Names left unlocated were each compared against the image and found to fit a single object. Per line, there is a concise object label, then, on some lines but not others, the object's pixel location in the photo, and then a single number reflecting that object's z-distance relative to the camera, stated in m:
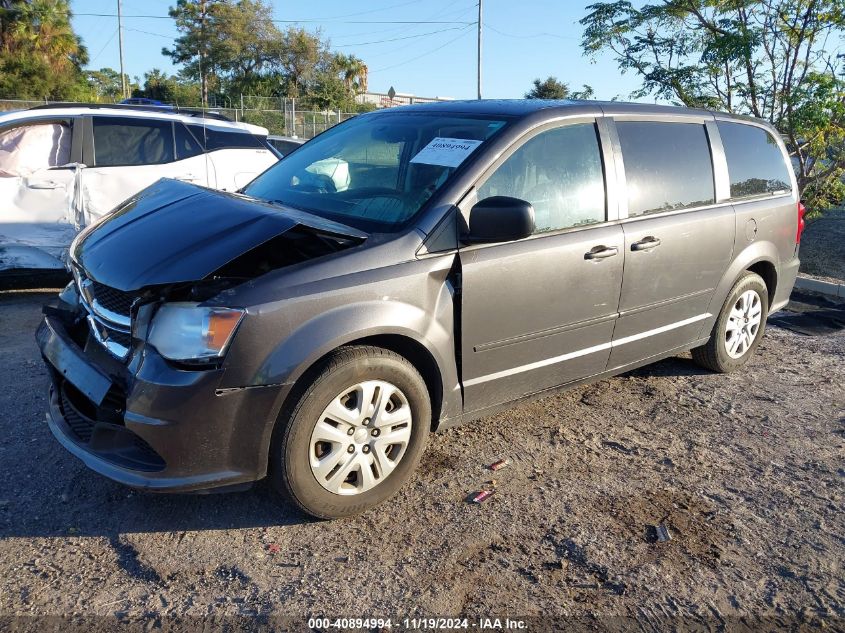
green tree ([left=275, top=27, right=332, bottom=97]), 45.47
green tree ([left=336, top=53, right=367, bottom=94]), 48.19
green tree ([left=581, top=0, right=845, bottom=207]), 7.81
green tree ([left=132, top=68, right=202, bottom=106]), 42.25
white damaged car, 6.61
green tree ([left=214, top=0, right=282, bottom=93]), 45.81
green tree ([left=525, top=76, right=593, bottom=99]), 41.44
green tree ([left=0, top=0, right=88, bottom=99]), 34.97
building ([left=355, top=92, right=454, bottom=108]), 48.44
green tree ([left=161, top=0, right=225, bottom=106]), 46.28
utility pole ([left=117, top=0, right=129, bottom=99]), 40.05
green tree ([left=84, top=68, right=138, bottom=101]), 46.53
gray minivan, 2.81
